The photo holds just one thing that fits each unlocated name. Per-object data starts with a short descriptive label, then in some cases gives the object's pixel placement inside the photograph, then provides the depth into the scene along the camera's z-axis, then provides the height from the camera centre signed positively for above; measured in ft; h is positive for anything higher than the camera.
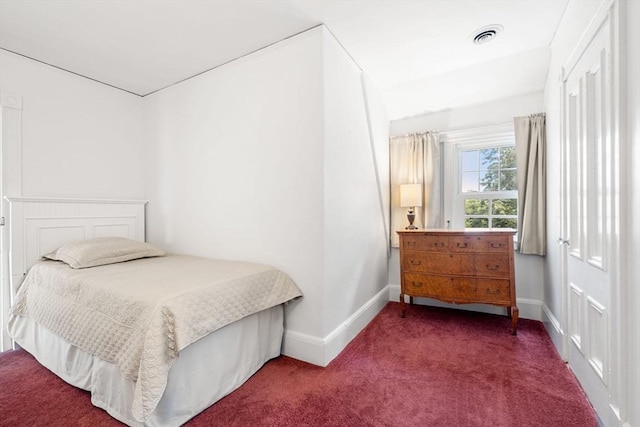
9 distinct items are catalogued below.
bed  4.62 -1.89
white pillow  7.06 -0.95
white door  4.47 -0.12
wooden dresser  8.23 -1.66
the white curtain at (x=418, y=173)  10.46 +1.46
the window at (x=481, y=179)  9.99 +1.17
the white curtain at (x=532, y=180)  8.80 +0.96
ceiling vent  6.93 +4.38
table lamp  10.27 +0.54
